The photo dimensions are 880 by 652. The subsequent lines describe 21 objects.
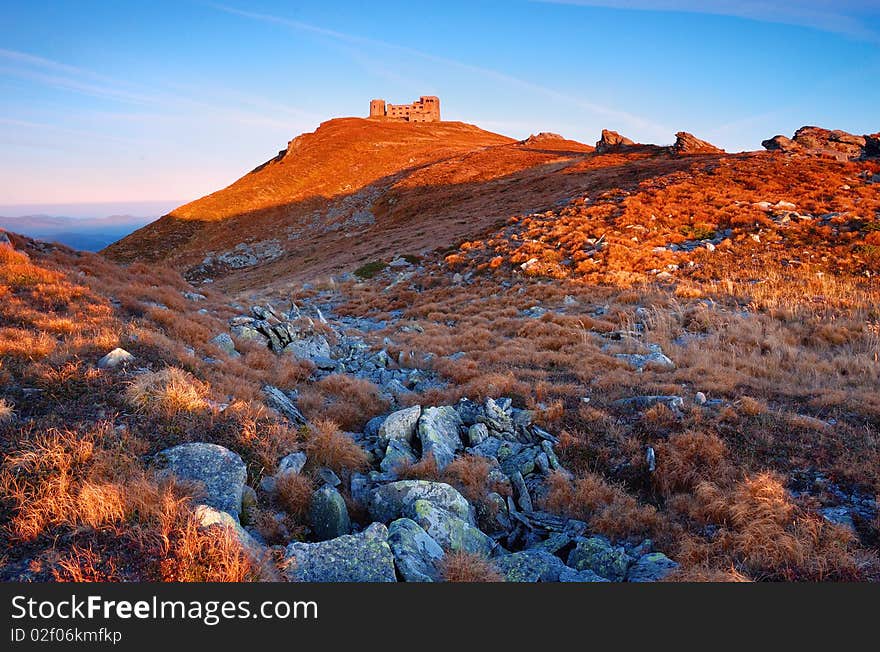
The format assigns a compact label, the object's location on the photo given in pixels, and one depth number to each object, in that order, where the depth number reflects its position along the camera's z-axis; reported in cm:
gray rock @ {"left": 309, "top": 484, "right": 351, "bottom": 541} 478
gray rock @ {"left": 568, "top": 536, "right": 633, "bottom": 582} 448
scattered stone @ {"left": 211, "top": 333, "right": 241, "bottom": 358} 1034
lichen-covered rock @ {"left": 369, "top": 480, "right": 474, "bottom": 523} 518
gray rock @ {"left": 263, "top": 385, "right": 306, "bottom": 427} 731
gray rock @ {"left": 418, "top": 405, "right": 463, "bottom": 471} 662
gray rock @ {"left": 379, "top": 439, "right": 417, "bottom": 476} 632
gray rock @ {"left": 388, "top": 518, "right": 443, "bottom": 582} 407
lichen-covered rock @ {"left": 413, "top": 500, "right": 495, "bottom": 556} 472
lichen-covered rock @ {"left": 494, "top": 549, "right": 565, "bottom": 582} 425
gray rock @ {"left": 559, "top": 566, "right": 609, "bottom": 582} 425
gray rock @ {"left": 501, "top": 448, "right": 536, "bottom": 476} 646
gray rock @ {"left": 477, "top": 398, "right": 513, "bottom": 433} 752
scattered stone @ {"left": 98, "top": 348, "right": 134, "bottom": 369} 685
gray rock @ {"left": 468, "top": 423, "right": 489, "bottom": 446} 721
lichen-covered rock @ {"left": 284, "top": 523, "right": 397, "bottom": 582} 388
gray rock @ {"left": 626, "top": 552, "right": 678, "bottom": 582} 427
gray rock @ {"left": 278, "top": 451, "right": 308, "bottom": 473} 556
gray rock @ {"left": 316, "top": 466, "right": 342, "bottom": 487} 582
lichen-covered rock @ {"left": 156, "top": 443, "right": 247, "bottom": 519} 465
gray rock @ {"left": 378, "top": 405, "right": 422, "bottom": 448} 711
